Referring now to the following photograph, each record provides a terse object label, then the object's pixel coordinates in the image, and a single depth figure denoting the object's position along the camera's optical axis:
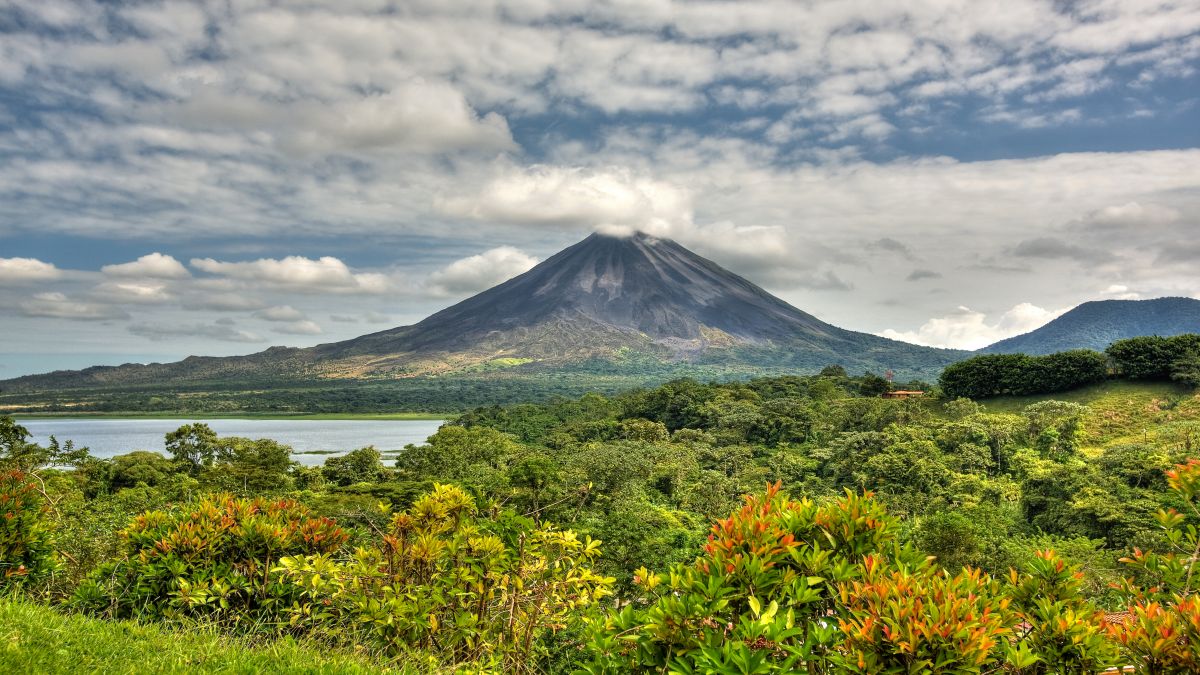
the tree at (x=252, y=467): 32.00
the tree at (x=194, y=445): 40.31
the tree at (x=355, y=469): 39.59
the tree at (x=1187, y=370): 40.03
